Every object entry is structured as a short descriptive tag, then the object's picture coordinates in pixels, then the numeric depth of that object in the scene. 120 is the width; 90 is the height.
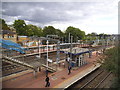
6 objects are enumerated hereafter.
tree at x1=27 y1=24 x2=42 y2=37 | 48.06
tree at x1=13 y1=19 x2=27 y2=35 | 43.37
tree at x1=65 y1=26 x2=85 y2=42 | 54.12
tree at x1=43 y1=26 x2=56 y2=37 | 52.03
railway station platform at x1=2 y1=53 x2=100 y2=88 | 10.21
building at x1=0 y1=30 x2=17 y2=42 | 31.72
